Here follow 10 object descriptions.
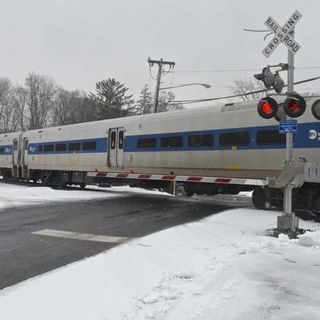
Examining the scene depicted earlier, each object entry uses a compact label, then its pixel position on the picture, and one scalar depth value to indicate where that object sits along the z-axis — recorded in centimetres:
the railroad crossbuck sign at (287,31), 1088
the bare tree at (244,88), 7564
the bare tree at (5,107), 11119
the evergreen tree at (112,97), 8469
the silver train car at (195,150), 1652
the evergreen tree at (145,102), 9106
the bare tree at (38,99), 11056
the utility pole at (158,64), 4001
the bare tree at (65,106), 10456
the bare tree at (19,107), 11200
